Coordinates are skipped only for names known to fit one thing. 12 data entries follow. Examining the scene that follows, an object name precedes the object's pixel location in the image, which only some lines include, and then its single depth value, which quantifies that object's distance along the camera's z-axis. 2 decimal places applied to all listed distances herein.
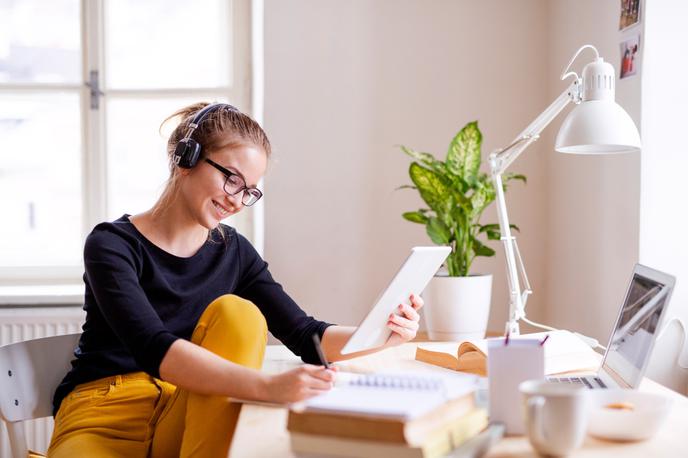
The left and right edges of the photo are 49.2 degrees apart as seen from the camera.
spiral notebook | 0.79
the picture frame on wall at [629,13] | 1.79
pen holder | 0.92
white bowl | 0.88
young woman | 1.11
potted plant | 1.97
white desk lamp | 1.28
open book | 1.34
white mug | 0.81
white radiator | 2.44
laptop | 1.04
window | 2.66
